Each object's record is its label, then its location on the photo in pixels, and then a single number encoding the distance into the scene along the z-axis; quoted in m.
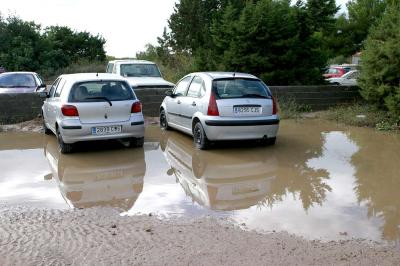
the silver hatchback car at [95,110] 8.80
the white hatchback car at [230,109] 9.02
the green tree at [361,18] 48.81
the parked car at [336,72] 25.40
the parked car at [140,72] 15.83
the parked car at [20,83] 15.47
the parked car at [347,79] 21.98
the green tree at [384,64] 11.96
